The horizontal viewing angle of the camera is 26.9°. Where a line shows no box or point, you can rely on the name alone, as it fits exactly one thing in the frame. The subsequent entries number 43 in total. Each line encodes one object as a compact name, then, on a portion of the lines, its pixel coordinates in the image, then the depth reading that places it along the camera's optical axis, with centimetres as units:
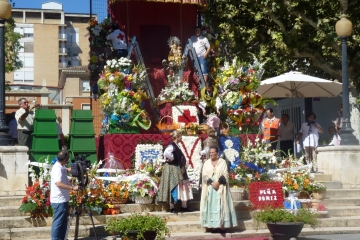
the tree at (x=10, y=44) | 3581
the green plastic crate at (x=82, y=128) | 1780
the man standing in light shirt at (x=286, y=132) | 2084
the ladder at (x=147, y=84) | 1912
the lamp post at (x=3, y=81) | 1501
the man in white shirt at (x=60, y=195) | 1216
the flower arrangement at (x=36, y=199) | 1361
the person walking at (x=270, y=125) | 1929
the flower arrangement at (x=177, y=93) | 1852
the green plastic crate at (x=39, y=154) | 1642
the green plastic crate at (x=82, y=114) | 1821
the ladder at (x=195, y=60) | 1945
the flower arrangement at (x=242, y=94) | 1797
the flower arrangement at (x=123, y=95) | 1716
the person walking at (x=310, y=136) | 2005
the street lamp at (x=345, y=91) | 1788
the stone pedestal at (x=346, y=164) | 1744
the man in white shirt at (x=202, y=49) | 1944
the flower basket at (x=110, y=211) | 1430
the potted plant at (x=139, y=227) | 1180
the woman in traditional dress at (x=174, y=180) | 1442
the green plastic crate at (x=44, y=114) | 1721
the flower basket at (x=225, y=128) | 1764
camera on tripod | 1248
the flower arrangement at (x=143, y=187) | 1473
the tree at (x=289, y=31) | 2503
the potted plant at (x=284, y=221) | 1298
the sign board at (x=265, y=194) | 1497
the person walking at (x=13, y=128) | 1728
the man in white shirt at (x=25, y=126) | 1689
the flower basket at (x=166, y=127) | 1783
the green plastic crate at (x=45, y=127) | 1682
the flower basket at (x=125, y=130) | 1719
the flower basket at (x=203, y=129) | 1767
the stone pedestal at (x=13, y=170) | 1461
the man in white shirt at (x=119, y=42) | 1902
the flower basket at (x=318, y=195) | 1614
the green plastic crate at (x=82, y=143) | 1739
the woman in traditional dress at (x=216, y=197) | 1374
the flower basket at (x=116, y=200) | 1449
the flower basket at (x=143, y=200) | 1478
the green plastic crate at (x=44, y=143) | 1661
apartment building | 8731
